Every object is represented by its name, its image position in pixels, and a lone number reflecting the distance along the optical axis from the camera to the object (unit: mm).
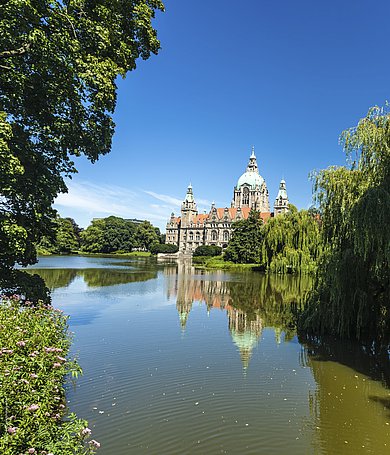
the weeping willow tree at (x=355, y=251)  10073
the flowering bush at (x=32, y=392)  3666
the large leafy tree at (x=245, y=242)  54469
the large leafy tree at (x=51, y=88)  8180
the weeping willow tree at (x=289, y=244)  37656
